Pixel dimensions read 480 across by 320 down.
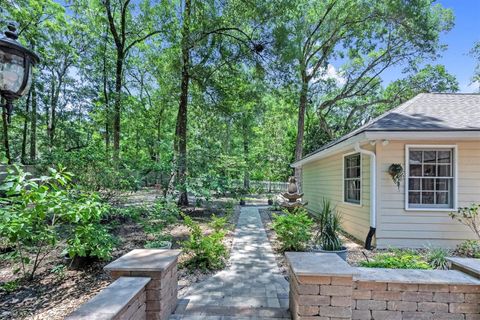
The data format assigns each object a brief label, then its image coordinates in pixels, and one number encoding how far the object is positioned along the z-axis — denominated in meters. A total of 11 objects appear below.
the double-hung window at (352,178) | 6.40
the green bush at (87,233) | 3.30
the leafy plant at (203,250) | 4.12
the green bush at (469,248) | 4.80
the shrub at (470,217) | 5.09
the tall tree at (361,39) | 11.38
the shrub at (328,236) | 4.02
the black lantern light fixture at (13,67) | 2.55
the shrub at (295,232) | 4.66
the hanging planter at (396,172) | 5.21
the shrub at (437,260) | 3.80
